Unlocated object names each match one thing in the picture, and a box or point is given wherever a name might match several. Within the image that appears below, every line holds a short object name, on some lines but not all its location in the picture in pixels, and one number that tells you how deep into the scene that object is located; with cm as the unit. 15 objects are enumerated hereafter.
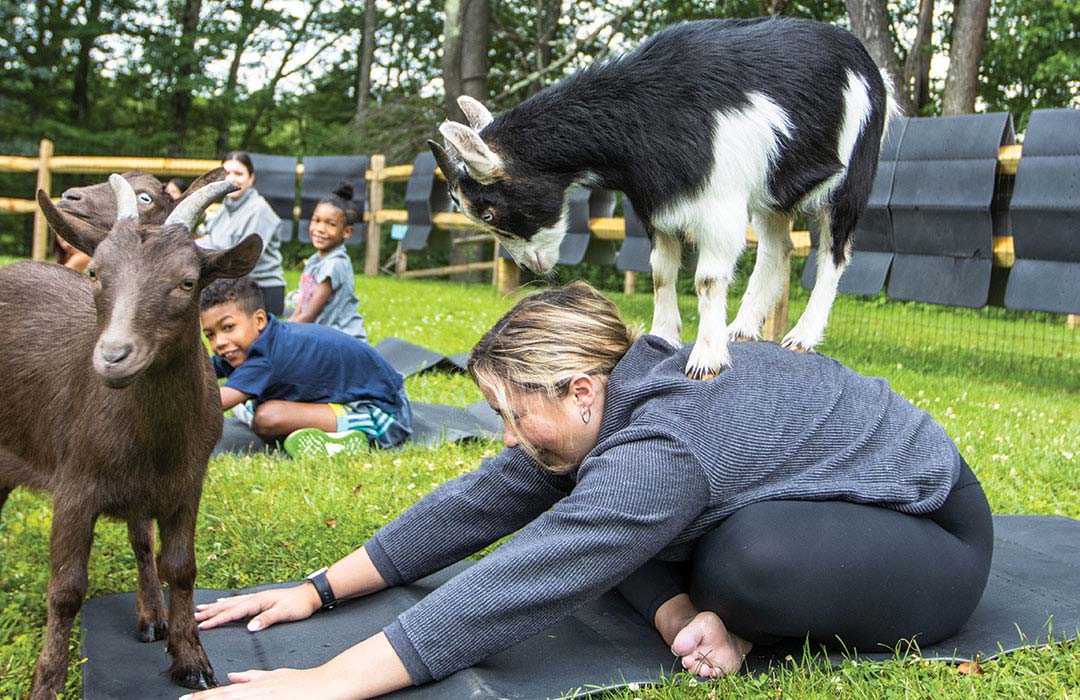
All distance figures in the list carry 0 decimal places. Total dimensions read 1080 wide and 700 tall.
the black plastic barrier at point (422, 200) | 1312
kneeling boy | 482
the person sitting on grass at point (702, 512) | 231
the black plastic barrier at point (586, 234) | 1073
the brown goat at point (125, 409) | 229
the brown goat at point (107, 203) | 332
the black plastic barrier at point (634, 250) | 969
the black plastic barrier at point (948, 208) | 745
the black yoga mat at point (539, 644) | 253
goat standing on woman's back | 267
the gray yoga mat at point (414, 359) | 736
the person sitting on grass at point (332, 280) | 645
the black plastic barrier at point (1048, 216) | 693
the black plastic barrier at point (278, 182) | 1533
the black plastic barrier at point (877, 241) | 781
